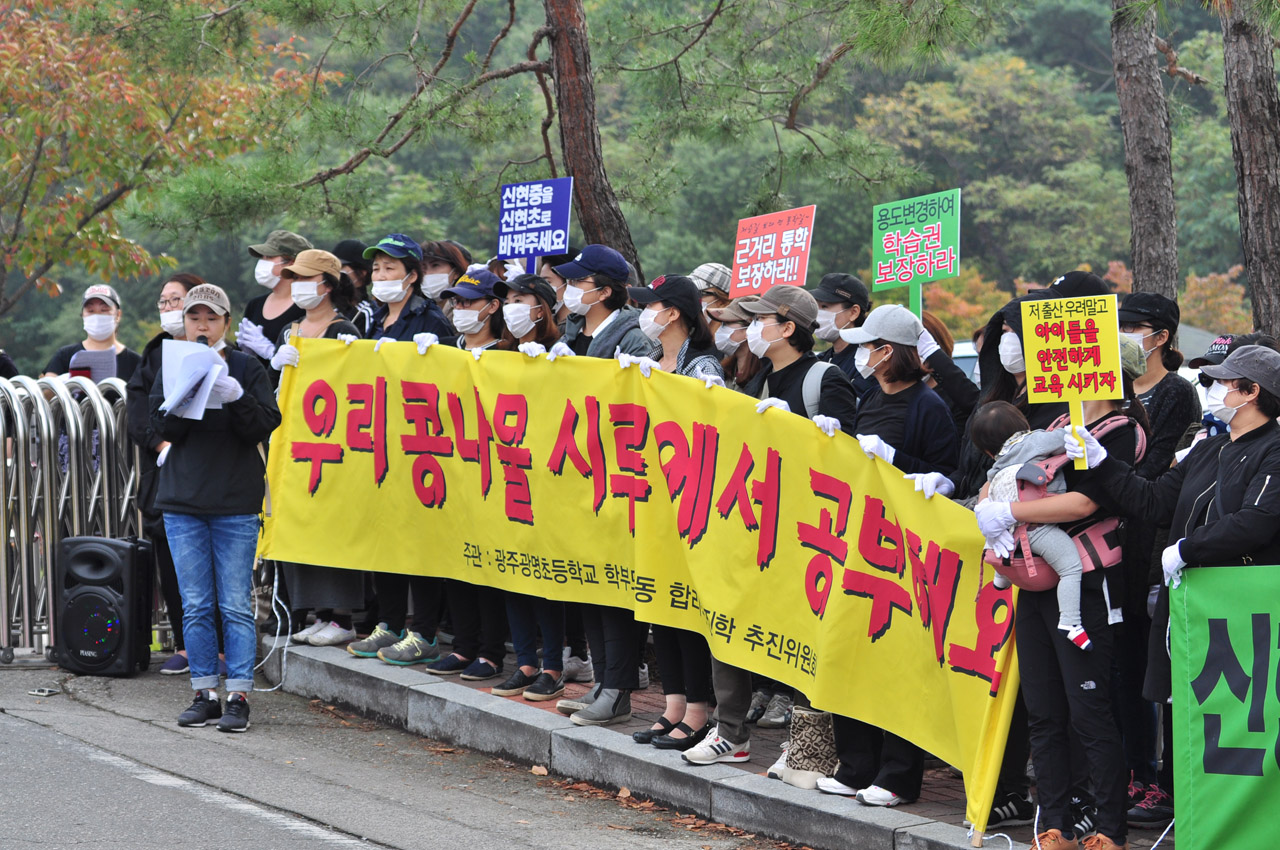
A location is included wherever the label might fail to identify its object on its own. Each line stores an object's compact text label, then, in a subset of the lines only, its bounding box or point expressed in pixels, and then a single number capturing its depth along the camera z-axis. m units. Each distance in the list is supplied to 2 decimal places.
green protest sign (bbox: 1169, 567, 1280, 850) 9.39
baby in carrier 10.12
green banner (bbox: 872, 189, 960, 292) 15.95
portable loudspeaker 16.16
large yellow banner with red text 11.10
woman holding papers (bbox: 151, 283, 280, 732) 14.42
